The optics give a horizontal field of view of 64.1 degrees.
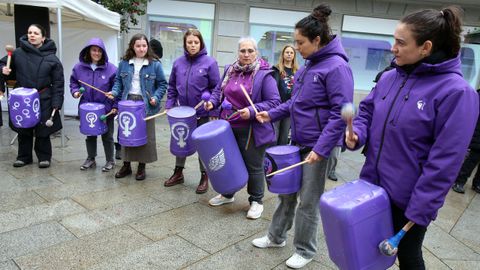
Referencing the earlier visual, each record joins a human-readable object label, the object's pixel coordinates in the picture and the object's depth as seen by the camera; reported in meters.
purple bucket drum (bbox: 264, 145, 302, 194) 2.59
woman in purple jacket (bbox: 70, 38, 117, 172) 4.68
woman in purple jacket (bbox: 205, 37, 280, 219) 3.40
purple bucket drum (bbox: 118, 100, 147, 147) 4.07
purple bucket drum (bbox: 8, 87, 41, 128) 4.35
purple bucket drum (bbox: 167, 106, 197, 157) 3.81
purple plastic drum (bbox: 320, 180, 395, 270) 1.78
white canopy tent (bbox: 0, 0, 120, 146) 6.89
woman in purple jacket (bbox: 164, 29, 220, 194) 4.01
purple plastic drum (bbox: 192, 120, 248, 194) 3.19
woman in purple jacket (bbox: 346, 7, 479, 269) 1.69
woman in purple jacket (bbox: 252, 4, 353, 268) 2.43
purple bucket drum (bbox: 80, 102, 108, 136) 4.47
